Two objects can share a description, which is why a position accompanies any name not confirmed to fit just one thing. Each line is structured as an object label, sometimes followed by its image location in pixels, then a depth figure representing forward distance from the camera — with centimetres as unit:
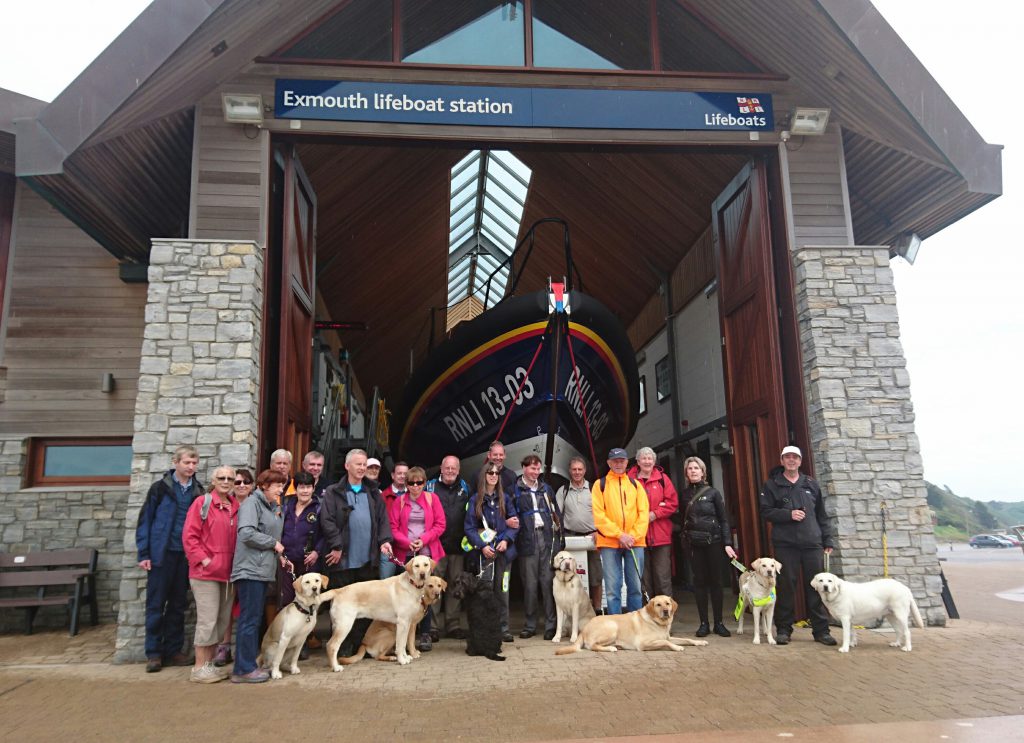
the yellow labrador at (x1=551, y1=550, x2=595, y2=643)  541
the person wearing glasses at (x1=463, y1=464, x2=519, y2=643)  552
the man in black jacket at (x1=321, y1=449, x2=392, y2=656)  519
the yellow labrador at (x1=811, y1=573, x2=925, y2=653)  501
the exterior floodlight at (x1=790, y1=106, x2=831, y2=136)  681
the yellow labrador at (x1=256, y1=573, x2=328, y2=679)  454
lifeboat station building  597
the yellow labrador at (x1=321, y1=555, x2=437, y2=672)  479
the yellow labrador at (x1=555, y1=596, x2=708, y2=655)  513
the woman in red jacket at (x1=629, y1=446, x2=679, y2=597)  592
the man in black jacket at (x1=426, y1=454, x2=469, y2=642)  587
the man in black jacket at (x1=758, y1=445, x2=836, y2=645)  548
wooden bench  680
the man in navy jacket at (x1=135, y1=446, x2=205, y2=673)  503
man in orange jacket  569
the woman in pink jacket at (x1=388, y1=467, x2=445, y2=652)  550
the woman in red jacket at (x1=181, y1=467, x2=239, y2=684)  461
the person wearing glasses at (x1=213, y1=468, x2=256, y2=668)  480
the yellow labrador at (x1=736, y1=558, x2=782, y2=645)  526
